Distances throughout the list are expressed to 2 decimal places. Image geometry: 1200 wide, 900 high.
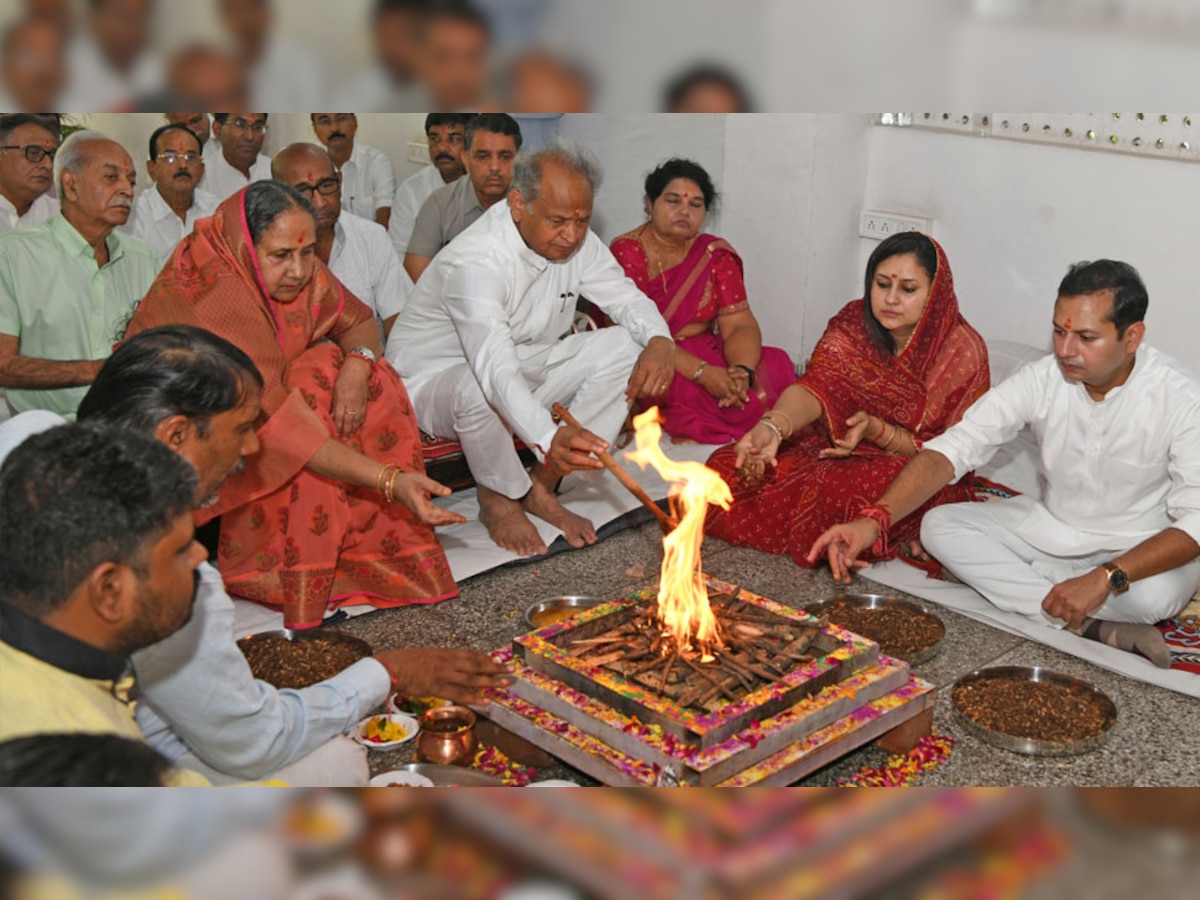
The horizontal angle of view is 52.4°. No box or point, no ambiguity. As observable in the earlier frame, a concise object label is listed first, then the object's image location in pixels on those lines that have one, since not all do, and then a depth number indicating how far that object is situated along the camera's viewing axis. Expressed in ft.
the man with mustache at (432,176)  17.40
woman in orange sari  13.29
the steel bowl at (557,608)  13.17
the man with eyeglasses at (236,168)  14.19
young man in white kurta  12.91
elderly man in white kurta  15.11
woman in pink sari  18.74
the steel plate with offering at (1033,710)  11.27
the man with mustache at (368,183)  18.54
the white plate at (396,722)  11.14
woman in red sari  15.46
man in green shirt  14.01
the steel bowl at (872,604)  13.69
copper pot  10.87
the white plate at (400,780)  9.86
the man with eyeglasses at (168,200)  15.72
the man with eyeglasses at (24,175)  15.24
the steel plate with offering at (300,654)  12.32
